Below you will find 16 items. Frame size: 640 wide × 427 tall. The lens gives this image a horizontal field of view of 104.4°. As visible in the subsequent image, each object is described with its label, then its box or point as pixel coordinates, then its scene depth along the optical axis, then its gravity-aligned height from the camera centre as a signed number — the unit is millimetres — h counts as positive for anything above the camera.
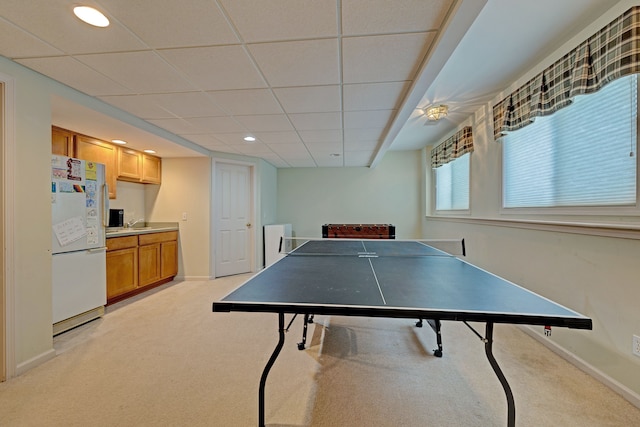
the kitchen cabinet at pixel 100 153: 2948 +719
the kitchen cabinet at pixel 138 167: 3480 +667
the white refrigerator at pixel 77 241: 2223 -292
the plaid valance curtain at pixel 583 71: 1379 +966
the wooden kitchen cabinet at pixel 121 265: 2969 -692
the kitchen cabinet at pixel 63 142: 2679 +756
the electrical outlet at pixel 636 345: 1460 -782
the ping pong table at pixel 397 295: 970 -393
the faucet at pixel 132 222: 3928 -191
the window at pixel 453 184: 3748 +464
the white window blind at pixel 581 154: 1548 +455
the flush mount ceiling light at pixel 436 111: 2978 +1229
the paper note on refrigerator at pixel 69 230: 2220 -184
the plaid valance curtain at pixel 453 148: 3340 +982
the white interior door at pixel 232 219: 4348 -145
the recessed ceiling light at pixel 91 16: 1294 +1050
